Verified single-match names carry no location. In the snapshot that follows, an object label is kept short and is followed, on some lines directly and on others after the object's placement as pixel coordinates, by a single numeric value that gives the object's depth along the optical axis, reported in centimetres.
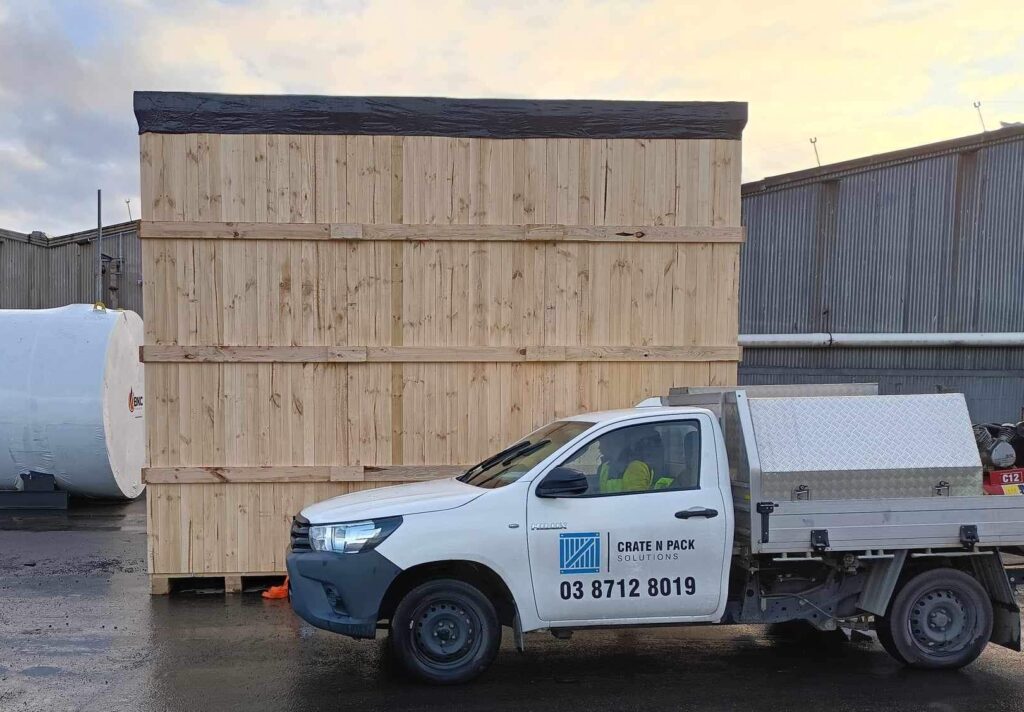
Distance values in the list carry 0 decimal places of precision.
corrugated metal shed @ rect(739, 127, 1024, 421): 1523
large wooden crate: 862
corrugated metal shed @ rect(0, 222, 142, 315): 2097
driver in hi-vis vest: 602
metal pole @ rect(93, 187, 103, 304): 2058
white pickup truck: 572
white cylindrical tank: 1292
